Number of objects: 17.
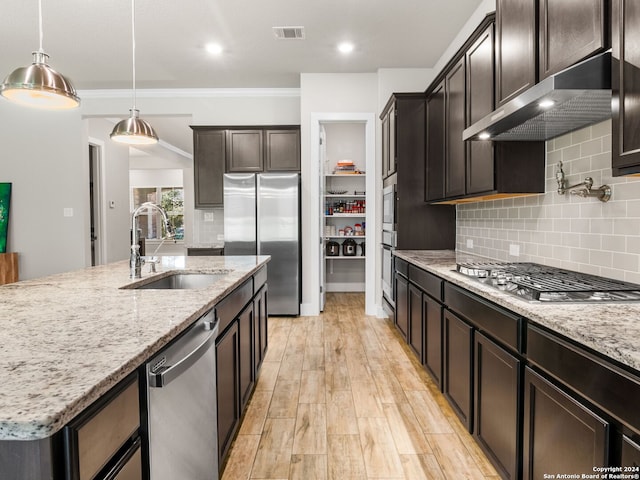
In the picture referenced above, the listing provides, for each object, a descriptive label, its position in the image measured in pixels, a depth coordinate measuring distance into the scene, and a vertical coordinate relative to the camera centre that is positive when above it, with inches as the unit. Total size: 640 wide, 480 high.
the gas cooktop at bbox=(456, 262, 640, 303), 56.3 -9.8
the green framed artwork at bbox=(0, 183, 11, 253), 206.4 +8.5
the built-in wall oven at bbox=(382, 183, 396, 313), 153.8 -5.5
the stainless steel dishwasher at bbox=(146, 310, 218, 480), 39.8 -21.5
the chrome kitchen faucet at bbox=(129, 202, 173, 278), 84.7 -4.3
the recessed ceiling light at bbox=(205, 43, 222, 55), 157.4 +73.5
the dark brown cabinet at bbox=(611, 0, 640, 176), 49.3 +18.1
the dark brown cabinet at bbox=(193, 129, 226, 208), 201.0 +34.7
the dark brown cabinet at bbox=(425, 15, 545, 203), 94.3 +22.4
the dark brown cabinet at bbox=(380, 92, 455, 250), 151.3 +19.2
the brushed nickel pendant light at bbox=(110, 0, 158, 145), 107.5 +26.8
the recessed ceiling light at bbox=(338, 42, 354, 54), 157.1 +73.6
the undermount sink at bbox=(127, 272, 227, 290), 92.8 -12.7
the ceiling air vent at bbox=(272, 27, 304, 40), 144.4 +73.2
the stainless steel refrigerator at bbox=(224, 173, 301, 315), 186.4 +1.3
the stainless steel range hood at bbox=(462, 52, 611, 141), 55.7 +20.6
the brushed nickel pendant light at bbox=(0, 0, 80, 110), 69.8 +25.9
